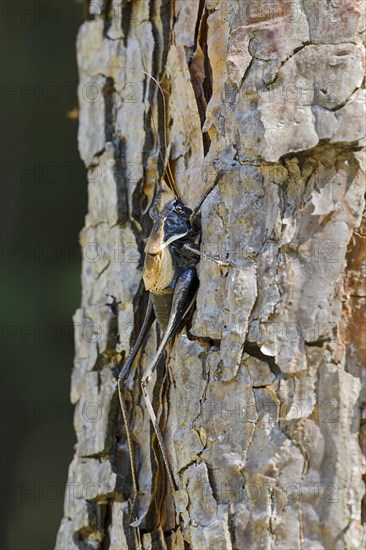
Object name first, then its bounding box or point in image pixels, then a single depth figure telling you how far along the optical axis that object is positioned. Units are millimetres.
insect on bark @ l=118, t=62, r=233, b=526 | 1021
